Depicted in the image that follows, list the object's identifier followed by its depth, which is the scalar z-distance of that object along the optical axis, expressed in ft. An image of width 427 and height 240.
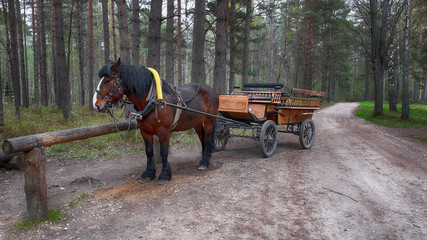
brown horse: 12.80
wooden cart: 20.56
